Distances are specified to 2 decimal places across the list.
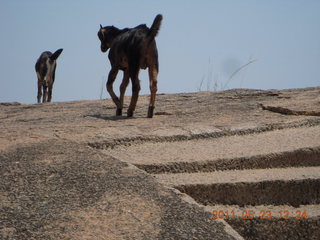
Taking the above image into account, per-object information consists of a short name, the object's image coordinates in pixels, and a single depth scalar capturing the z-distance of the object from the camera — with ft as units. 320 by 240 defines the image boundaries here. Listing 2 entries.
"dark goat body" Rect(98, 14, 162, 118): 49.47
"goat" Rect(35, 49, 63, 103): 97.09
